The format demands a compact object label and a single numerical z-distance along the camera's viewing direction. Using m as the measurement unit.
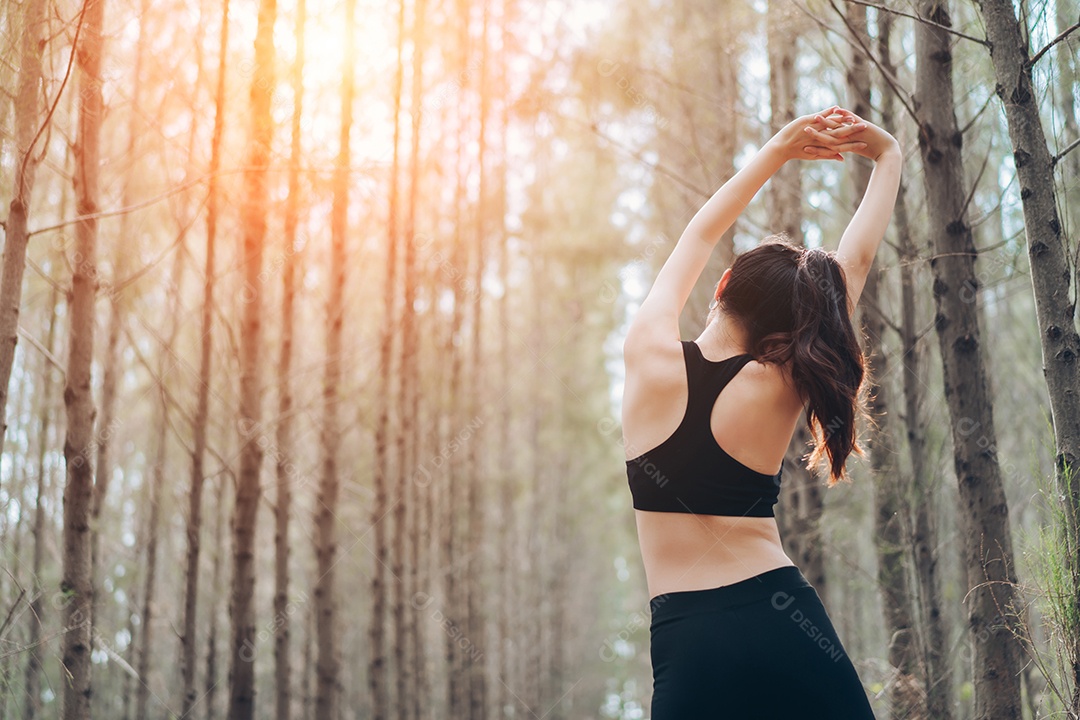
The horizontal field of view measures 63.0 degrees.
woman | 1.53
